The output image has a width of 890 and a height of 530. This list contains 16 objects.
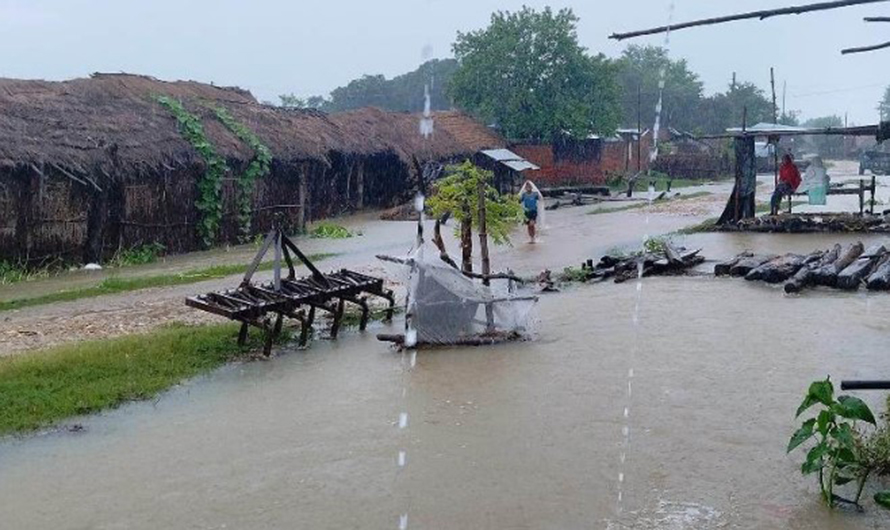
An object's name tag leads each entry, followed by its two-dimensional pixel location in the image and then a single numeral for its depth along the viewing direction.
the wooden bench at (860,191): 24.46
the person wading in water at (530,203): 23.16
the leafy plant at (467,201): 13.55
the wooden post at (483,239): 12.75
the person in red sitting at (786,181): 24.62
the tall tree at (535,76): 42.62
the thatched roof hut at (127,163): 18.59
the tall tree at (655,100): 69.69
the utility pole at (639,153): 50.37
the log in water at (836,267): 15.37
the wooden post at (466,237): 13.59
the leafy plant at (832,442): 6.17
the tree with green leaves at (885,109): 72.94
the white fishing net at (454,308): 11.25
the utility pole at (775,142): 23.85
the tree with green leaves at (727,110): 69.12
